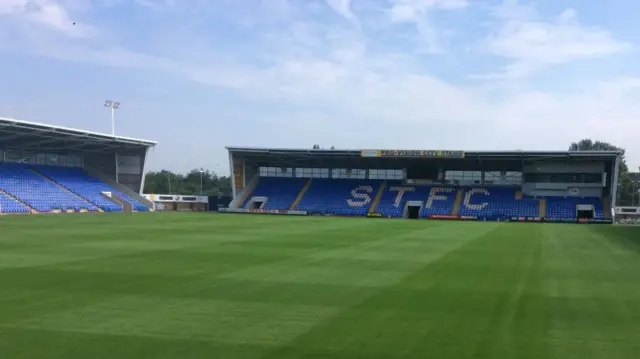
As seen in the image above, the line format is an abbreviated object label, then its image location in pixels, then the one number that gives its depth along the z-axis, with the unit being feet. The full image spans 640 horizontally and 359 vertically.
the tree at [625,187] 363.97
